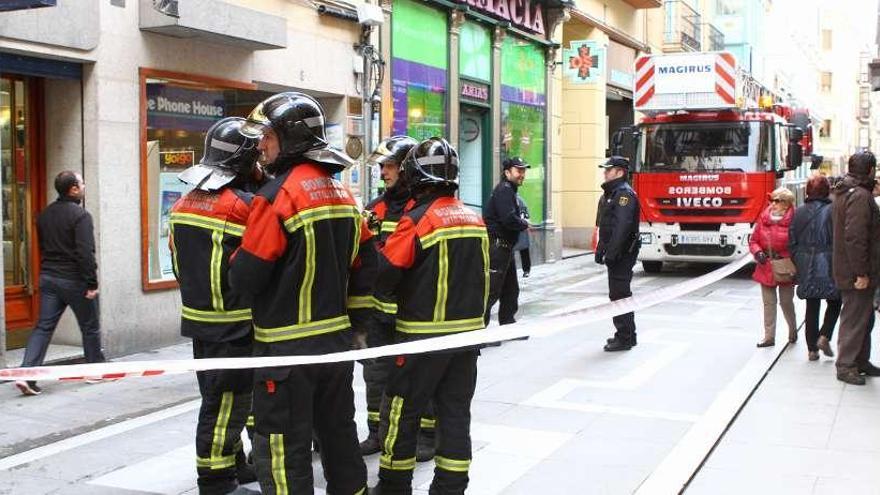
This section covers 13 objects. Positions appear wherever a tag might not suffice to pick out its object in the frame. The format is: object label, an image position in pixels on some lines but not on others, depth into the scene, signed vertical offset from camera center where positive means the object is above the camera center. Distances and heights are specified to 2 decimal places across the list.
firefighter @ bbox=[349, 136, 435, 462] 5.86 -0.11
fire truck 16.09 +0.73
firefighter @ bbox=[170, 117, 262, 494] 4.70 -0.42
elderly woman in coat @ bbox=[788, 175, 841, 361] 8.47 -0.53
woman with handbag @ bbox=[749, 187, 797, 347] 9.38 -0.57
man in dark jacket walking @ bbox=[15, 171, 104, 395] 7.73 -0.50
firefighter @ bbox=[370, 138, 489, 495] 4.52 -0.58
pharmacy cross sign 19.48 +2.72
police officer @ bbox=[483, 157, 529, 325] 9.26 -0.31
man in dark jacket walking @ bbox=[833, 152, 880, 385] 7.66 -0.45
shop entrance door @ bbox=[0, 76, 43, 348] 9.09 +0.00
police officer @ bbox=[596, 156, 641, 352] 9.38 -0.38
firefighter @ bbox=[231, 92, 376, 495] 3.84 -0.37
